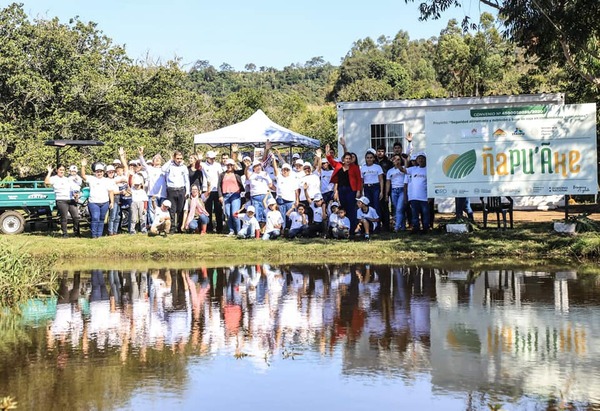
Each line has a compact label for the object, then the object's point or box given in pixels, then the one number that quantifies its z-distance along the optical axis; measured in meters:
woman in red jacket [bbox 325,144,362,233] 19.91
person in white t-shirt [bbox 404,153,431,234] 19.59
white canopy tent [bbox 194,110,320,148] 26.27
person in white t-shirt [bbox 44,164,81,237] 21.50
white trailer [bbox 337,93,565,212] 25.28
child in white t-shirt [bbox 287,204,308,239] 19.67
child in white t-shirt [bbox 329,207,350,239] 19.22
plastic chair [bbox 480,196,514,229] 19.80
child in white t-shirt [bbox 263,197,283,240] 19.69
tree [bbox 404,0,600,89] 17.95
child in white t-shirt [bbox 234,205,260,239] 19.86
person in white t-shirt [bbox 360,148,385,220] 20.28
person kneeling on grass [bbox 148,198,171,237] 20.56
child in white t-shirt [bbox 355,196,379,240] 19.28
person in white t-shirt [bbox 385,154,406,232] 20.11
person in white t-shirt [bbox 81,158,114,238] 20.80
